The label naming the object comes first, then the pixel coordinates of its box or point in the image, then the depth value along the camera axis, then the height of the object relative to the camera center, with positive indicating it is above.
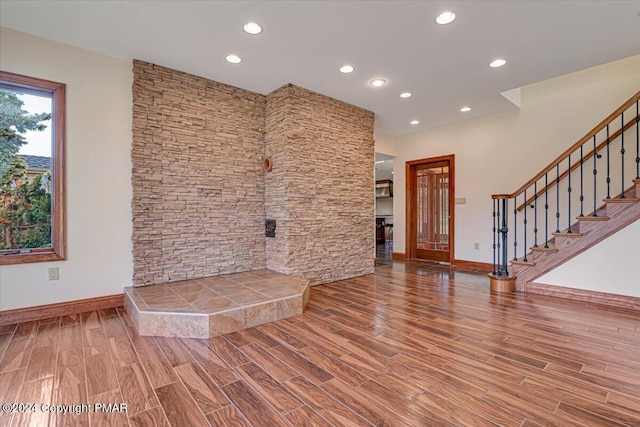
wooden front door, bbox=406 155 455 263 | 5.86 +0.07
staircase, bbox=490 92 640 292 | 3.36 +0.13
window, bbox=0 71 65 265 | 2.79 +0.41
